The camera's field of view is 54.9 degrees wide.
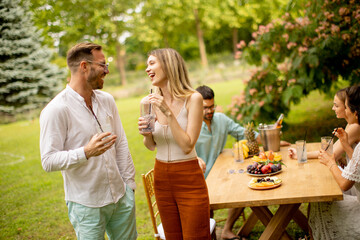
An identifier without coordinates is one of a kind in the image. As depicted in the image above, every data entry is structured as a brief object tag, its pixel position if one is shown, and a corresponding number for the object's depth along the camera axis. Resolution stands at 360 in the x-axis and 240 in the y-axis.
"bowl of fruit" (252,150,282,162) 3.04
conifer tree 12.80
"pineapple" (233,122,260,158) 3.32
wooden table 2.27
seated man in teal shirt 3.41
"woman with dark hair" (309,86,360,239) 2.54
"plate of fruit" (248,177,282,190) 2.44
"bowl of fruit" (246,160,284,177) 2.75
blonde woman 2.09
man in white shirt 2.01
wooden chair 2.69
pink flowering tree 5.28
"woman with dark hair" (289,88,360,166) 2.74
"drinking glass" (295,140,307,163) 2.95
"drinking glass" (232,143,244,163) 3.21
